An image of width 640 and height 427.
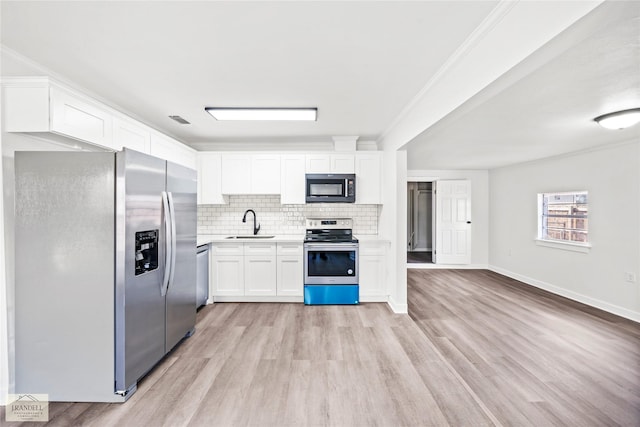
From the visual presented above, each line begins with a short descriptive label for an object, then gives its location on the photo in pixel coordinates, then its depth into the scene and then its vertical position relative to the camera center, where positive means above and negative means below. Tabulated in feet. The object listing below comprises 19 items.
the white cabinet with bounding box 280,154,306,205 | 13.78 +1.74
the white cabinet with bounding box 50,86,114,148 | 6.28 +2.30
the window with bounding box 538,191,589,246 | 14.44 -0.23
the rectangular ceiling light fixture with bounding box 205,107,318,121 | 9.90 +3.58
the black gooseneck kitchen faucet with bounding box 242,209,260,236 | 14.67 -0.76
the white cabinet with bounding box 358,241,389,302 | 13.04 -2.78
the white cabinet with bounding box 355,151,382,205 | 13.78 +1.80
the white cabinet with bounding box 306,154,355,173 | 13.70 +2.42
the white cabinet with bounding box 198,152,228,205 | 13.91 +1.75
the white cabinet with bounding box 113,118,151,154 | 8.23 +2.42
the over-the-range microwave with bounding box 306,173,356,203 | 13.44 +1.18
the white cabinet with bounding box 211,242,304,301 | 12.98 -2.68
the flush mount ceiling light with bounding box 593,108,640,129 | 8.36 +2.93
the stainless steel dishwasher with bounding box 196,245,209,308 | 11.92 -2.77
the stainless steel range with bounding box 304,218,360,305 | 12.79 -2.74
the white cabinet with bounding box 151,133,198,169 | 10.30 +2.54
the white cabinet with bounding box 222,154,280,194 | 13.84 +1.94
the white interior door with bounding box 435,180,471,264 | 20.94 -0.32
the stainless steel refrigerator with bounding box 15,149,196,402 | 6.26 -1.43
